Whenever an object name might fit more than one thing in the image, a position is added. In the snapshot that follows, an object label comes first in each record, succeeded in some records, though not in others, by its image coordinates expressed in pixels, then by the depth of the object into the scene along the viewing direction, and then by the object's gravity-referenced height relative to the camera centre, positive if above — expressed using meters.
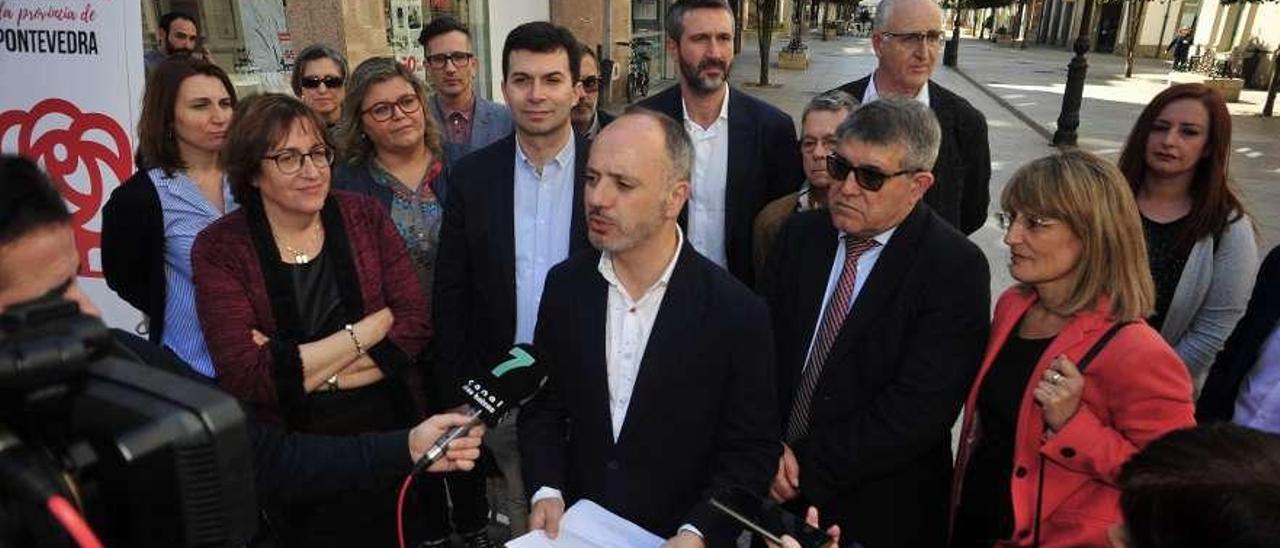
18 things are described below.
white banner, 3.16 -0.28
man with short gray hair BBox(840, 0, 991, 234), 3.38 -0.20
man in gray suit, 3.88 -0.32
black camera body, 0.75 -0.42
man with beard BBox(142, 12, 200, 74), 5.18 -0.05
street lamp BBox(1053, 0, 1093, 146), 11.79 -0.80
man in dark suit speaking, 1.87 -0.79
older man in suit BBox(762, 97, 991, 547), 2.06 -0.79
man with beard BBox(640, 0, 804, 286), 3.28 -0.49
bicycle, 15.33 -0.73
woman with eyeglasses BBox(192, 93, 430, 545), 2.17 -0.79
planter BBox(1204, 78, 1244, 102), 17.47 -0.86
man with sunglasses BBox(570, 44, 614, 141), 3.93 -0.37
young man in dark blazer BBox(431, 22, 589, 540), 2.63 -0.63
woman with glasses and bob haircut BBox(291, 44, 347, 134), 3.72 -0.24
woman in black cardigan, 2.58 -0.59
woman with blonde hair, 1.77 -0.76
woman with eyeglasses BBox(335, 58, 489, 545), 2.97 -0.57
